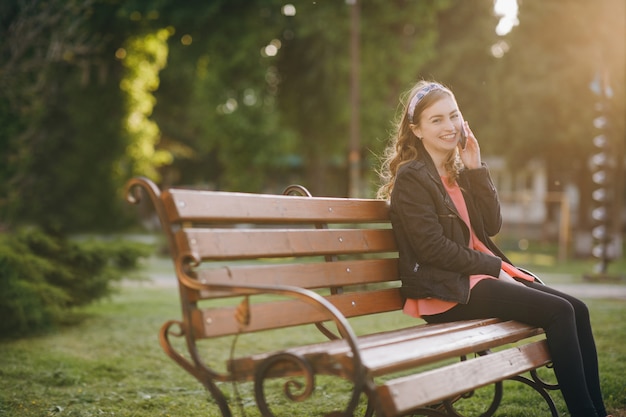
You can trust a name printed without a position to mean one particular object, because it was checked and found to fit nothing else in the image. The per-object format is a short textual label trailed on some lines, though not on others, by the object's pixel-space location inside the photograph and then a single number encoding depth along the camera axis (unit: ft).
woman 12.89
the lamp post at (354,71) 70.59
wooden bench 10.14
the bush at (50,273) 24.03
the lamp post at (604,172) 53.67
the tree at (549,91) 78.43
